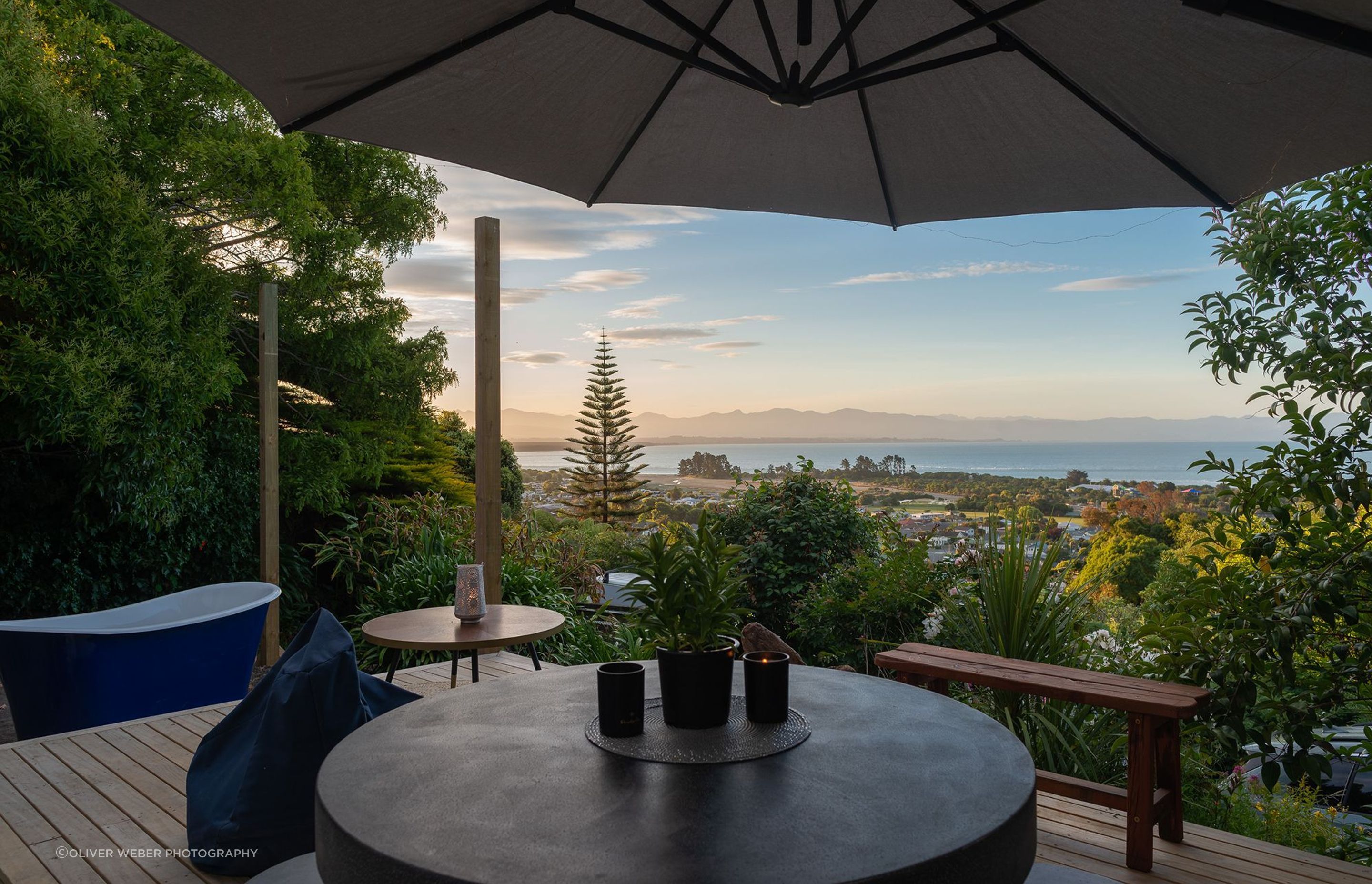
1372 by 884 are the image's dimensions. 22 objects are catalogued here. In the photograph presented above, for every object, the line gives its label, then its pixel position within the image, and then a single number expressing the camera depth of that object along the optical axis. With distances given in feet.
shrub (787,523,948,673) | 15.30
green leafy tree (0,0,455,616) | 15.64
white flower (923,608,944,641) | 15.05
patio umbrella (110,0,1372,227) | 6.73
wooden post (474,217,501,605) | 16.65
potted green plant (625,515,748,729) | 4.82
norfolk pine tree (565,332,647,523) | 42.65
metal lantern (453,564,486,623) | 11.14
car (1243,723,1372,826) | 10.32
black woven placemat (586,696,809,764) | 4.52
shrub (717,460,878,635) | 17.95
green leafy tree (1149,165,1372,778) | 8.77
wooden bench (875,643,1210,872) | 8.05
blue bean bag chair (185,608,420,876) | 6.99
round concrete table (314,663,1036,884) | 3.24
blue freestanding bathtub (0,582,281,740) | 11.92
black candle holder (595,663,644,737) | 4.84
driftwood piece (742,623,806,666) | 14.14
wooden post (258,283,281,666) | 19.01
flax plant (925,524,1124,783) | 11.35
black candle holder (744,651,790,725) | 5.13
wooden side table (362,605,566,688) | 10.04
